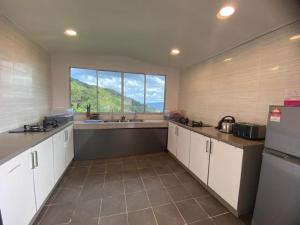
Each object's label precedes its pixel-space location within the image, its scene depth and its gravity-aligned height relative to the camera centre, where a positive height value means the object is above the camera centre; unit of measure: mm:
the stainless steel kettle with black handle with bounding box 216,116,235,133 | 2115 -269
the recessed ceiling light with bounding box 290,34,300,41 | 1575 +754
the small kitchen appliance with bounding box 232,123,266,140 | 1701 -287
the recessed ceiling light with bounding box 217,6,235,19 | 1454 +942
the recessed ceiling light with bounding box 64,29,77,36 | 2079 +964
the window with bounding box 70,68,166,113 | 3373 +253
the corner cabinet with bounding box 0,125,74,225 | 1104 -760
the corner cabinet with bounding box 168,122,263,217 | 1587 -783
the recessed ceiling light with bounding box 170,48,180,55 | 2697 +970
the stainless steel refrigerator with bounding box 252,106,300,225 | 1146 -534
